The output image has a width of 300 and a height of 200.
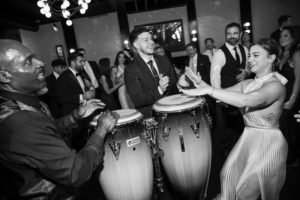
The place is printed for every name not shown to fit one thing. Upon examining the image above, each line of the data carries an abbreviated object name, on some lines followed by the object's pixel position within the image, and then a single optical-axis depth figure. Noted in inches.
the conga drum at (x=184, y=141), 78.0
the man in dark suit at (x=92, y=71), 201.0
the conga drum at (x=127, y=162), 72.7
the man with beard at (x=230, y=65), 129.8
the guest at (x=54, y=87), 190.9
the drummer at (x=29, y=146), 43.4
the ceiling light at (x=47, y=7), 174.4
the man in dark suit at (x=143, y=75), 95.3
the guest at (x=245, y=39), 237.5
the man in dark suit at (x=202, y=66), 175.7
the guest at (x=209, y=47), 243.3
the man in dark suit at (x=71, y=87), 142.4
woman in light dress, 66.2
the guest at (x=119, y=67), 204.7
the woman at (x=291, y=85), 110.7
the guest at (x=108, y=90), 199.8
